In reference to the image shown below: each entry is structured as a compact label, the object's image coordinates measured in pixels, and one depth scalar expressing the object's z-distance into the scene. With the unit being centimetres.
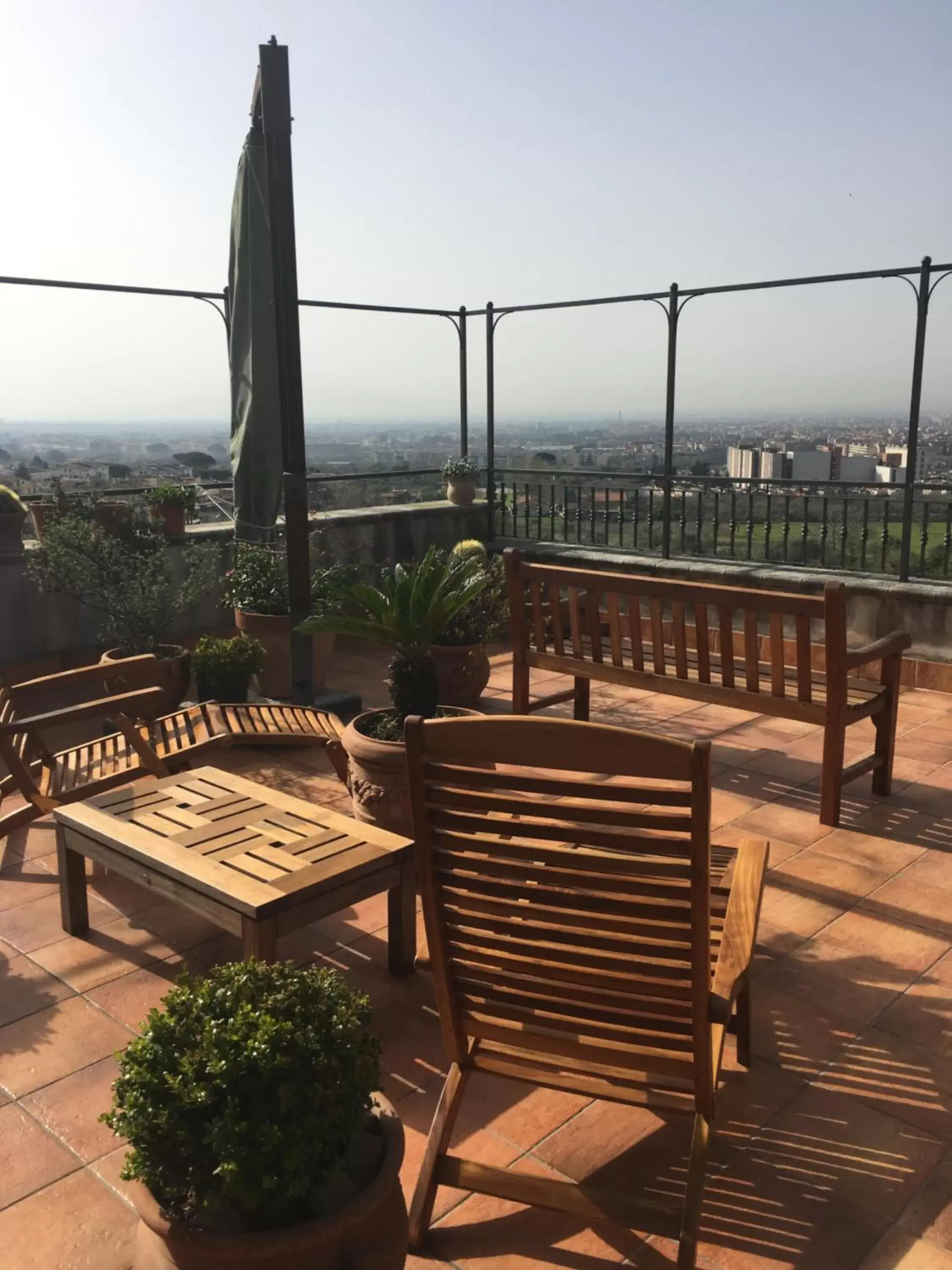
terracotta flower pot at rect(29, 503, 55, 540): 567
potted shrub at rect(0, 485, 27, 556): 553
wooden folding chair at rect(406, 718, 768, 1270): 162
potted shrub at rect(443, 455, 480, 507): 809
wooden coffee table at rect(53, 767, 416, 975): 250
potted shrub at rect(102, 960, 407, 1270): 140
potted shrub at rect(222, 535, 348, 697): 566
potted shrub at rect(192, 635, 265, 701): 523
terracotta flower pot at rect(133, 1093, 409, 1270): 140
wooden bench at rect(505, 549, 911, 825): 395
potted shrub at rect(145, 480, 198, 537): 622
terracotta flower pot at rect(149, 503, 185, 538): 623
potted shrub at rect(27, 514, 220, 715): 533
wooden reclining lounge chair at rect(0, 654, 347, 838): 343
